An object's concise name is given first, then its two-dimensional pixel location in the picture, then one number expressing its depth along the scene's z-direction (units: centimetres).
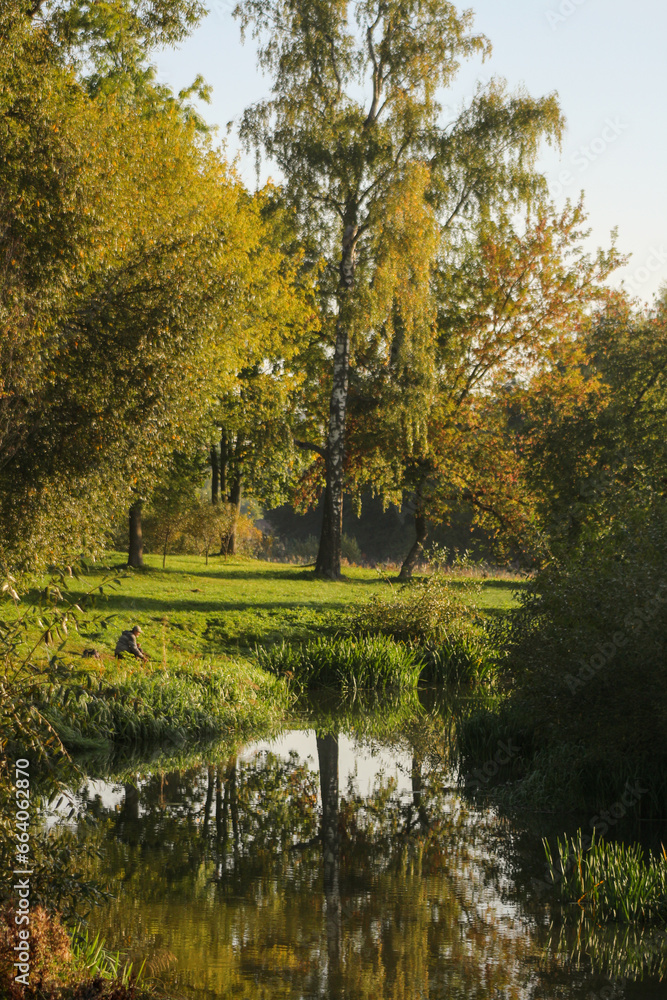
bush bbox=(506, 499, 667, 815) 928
